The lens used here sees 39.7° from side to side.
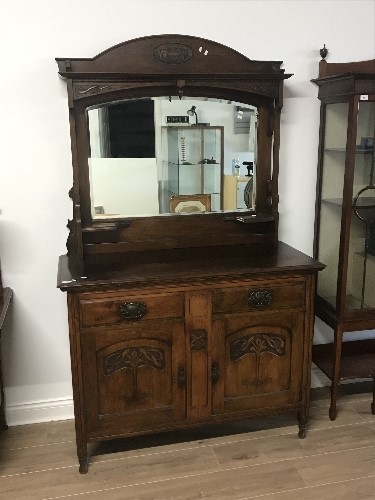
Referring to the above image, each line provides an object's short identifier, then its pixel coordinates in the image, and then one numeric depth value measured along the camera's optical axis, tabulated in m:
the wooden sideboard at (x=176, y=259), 2.09
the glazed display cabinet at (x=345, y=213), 2.30
